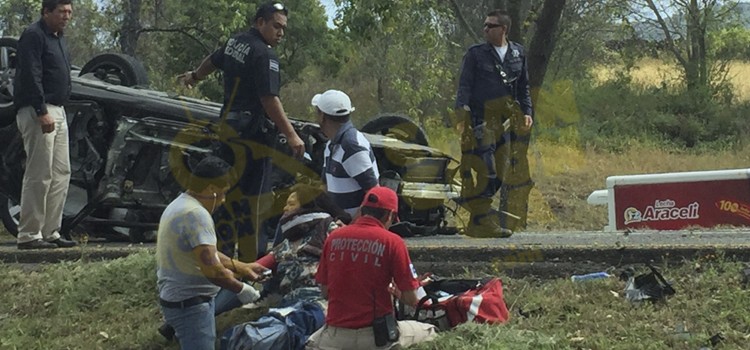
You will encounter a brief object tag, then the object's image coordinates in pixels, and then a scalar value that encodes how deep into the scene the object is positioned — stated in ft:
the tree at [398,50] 43.47
